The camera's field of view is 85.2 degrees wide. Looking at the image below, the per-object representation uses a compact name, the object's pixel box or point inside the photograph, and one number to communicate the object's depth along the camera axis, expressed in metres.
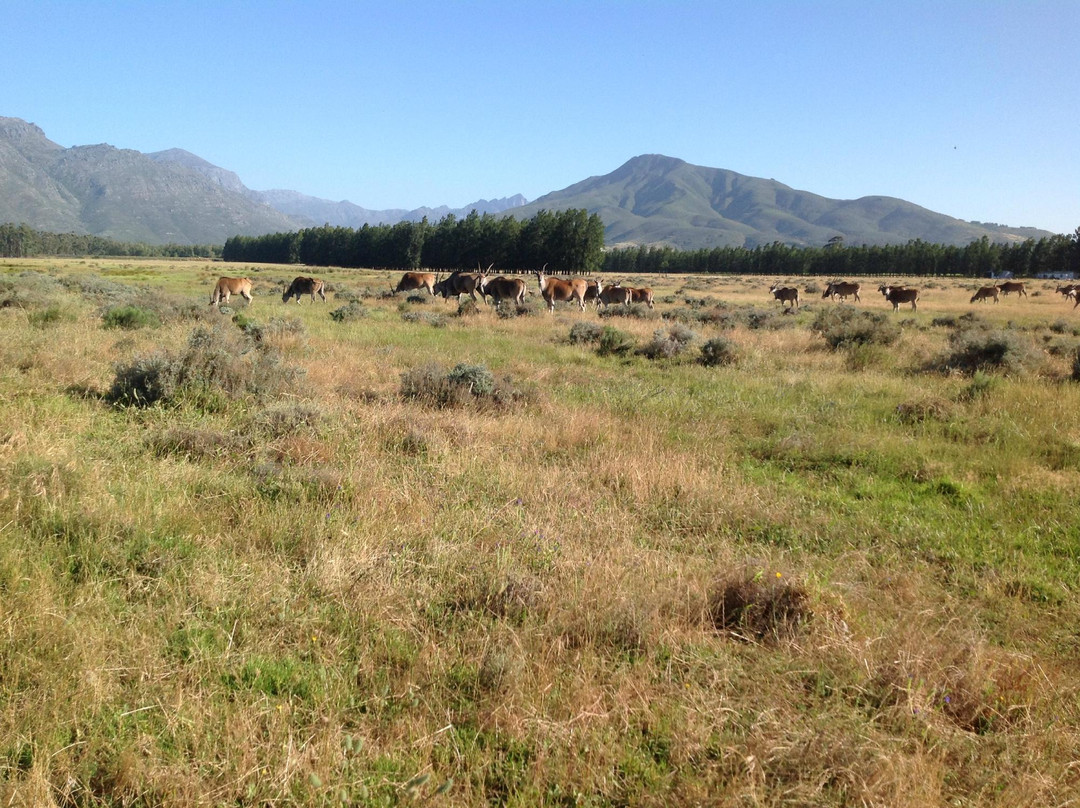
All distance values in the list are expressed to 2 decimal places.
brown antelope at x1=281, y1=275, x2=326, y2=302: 28.25
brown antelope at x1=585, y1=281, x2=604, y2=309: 30.33
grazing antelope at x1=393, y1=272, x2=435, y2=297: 30.76
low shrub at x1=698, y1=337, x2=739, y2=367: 12.95
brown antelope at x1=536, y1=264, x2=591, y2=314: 26.14
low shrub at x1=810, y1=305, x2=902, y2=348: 14.34
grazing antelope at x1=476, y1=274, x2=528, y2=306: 26.50
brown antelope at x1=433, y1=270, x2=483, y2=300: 29.03
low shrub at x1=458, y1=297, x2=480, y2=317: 21.45
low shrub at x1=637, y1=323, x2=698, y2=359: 13.72
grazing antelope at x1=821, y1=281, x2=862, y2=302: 36.19
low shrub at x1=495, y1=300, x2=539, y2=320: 21.57
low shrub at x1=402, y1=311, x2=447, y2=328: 18.94
